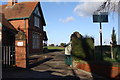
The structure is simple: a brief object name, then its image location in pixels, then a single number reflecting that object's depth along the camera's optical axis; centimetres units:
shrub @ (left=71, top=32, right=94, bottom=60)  639
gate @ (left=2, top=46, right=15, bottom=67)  613
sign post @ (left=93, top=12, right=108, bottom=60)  585
